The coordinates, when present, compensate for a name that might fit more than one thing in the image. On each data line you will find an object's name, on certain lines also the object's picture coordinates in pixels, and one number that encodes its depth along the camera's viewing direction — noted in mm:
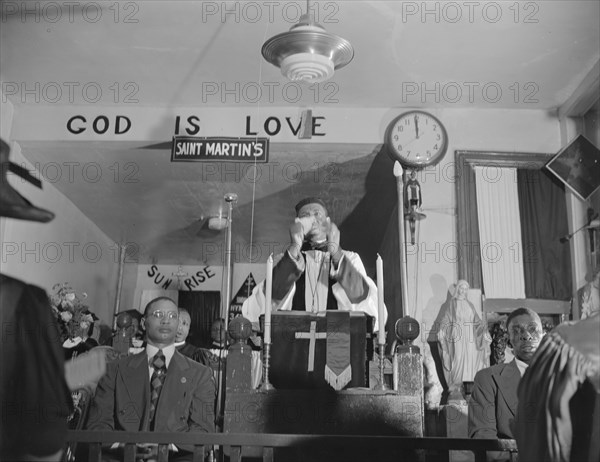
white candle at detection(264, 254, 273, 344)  3647
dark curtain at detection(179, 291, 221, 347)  13664
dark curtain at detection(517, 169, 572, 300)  7738
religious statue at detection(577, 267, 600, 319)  2857
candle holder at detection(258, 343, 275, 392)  3607
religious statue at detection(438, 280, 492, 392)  7027
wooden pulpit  3783
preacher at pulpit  4527
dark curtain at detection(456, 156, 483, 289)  7621
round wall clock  7832
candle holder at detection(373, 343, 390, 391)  3713
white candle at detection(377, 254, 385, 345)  3738
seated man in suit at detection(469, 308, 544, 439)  4094
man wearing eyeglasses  4004
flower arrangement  8234
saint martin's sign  7223
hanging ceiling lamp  5121
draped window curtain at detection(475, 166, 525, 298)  7688
